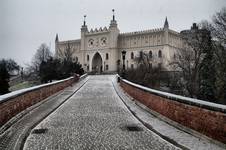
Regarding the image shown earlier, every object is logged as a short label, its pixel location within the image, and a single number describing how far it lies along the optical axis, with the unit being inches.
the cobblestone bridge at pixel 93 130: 201.3
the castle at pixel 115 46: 2379.3
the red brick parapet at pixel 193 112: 193.3
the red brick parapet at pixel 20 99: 254.3
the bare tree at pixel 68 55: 1541.7
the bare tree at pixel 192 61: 1041.3
